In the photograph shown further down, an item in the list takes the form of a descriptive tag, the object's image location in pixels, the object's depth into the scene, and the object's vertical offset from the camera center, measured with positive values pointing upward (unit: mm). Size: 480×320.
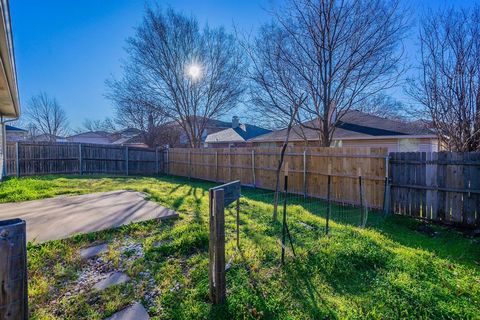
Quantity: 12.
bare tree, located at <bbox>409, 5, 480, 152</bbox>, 5461 +1833
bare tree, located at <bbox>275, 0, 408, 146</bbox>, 7172 +3266
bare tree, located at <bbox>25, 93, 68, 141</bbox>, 31203 +5195
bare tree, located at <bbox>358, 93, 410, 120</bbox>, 8715 +1792
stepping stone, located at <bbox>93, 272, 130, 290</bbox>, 2373 -1264
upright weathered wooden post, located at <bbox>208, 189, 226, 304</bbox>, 2109 -786
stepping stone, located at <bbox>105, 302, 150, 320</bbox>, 1957 -1293
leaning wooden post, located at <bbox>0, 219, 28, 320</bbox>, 1133 -538
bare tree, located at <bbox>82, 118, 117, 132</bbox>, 24281 +3848
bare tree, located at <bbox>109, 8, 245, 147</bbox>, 14039 +5096
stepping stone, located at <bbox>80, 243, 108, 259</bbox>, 2959 -1202
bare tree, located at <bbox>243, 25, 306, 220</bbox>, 8086 +2806
